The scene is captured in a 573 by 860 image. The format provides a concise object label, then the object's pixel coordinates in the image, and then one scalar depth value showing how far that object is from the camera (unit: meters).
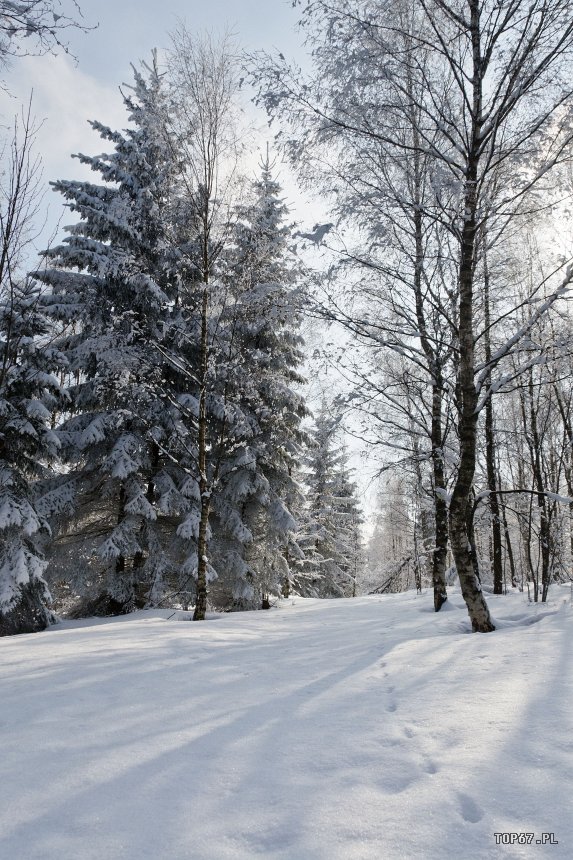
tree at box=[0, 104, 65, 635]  8.80
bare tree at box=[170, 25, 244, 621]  8.33
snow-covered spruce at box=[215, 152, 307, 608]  12.19
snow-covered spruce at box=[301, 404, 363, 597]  23.20
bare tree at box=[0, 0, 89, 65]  3.92
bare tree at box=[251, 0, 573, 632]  5.01
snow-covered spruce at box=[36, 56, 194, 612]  10.90
